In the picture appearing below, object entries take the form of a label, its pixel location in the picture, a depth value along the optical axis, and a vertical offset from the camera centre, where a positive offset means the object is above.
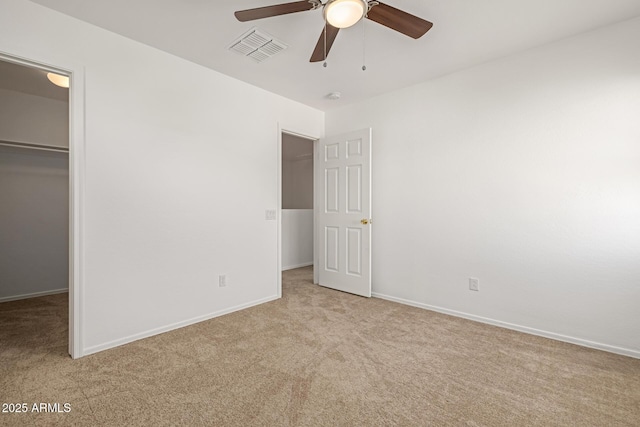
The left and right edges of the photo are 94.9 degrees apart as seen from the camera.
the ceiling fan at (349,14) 1.59 +1.15
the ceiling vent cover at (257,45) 2.41 +1.44
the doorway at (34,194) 3.43 +0.23
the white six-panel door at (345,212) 3.69 -0.01
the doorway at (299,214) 5.68 -0.05
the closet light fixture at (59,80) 2.62 +1.20
